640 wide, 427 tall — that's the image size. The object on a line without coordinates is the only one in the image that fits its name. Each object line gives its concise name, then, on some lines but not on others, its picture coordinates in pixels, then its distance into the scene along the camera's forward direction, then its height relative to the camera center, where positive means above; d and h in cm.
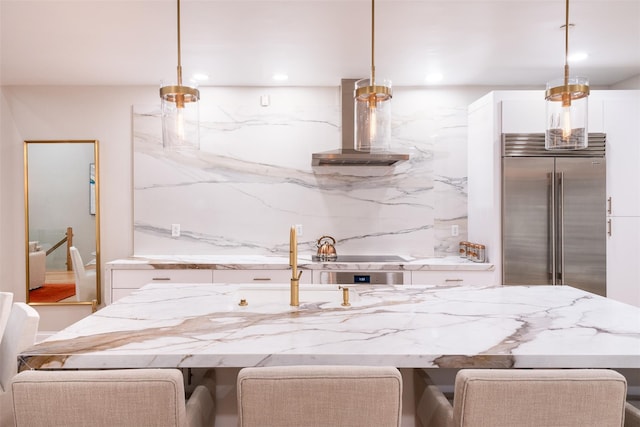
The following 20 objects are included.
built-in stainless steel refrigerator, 358 -2
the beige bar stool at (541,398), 111 -46
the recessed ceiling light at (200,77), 390 +119
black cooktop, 391 -42
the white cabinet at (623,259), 367 -40
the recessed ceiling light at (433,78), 392 +119
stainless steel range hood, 376 +52
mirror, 429 -6
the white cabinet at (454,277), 365 -54
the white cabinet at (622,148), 366 +51
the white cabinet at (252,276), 367 -52
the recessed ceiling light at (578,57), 342 +119
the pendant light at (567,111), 176 +40
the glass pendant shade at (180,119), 182 +38
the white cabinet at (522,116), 362 +77
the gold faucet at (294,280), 196 -30
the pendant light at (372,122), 185 +37
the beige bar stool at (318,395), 111 -45
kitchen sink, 205 -41
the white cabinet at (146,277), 368 -53
